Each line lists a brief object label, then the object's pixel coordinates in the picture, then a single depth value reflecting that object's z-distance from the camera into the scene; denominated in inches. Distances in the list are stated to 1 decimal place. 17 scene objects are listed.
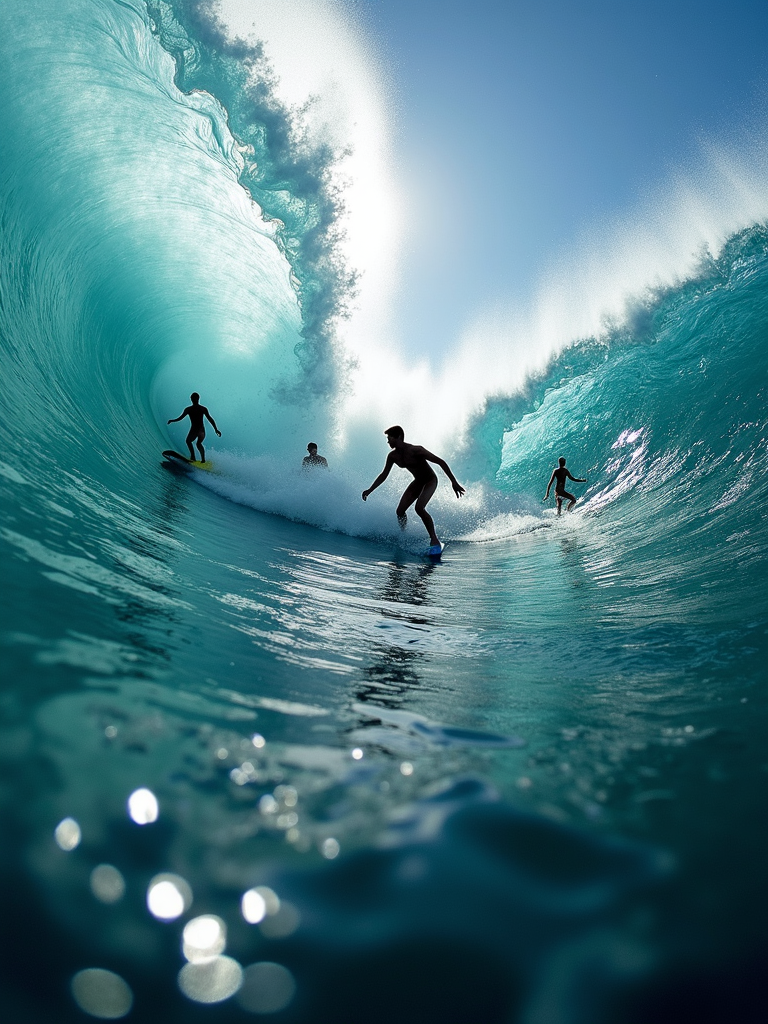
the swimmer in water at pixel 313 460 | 431.5
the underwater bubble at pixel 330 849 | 34.4
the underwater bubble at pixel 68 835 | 32.0
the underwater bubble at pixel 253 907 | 29.1
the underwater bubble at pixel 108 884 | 29.3
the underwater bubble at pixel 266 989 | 25.2
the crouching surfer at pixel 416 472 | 318.7
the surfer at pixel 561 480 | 446.0
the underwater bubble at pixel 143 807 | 35.4
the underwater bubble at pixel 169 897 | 29.0
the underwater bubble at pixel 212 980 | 25.4
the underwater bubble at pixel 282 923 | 28.4
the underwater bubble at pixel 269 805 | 38.1
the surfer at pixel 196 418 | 457.1
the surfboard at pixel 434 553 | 316.5
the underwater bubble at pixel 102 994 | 24.4
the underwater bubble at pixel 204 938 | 27.3
